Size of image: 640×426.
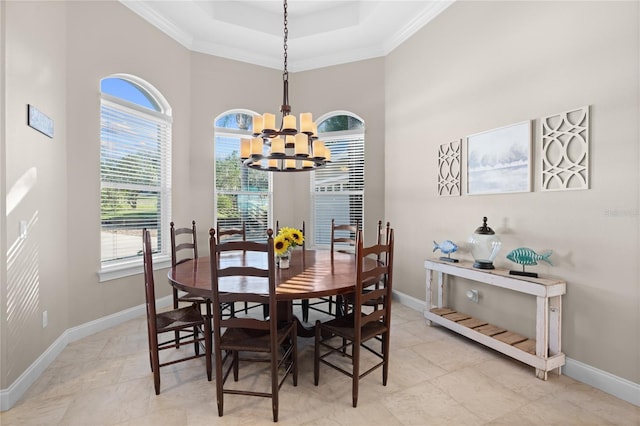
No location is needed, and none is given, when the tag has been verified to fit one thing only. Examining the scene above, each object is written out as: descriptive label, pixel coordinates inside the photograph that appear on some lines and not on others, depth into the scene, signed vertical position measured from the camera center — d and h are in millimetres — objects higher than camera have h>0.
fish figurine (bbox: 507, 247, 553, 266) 2453 -369
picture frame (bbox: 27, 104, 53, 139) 2322 +686
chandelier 2678 +609
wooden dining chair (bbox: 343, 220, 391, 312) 2902 -873
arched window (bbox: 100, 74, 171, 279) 3424 +467
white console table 2326 -986
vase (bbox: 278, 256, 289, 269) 2719 -462
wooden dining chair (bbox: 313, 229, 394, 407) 2021 -836
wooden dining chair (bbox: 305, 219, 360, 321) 3266 -576
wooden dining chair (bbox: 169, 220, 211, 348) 2590 -516
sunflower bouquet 2566 -266
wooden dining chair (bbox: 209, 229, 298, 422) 1823 -684
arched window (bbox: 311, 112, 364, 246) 4789 +489
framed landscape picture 2688 +465
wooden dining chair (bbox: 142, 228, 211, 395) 2135 -843
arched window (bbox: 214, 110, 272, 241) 4719 +381
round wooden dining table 2031 -515
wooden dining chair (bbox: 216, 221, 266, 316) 3758 -302
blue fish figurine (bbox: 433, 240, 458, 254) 3227 -388
